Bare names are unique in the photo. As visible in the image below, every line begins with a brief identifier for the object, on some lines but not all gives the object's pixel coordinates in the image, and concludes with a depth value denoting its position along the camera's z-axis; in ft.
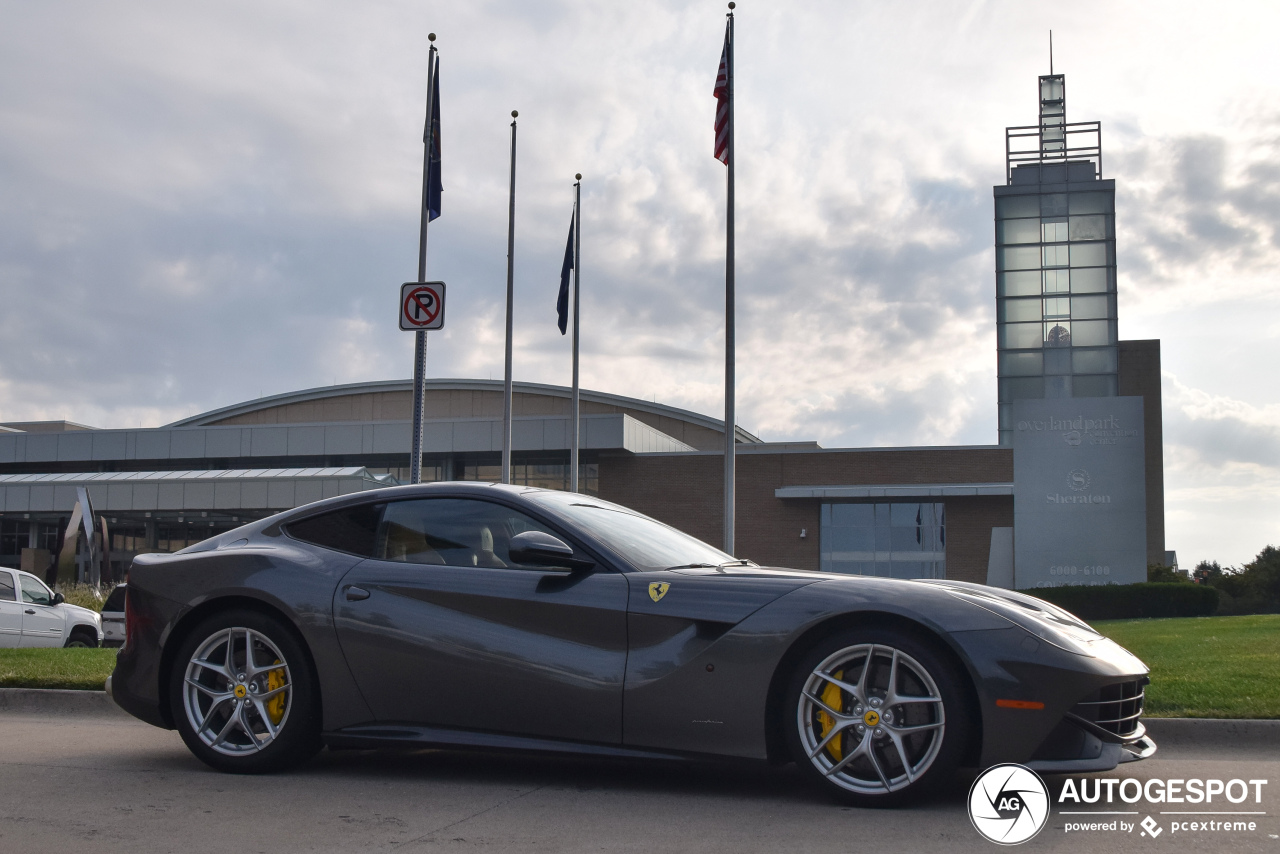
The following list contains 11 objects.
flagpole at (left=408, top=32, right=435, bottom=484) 34.73
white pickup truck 50.39
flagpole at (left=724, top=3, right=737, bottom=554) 53.83
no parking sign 34.24
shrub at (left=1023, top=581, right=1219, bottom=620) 89.40
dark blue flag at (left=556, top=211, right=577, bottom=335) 77.77
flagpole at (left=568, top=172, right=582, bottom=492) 77.36
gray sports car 14.01
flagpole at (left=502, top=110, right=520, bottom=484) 71.61
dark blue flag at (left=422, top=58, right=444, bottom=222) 45.01
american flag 53.72
